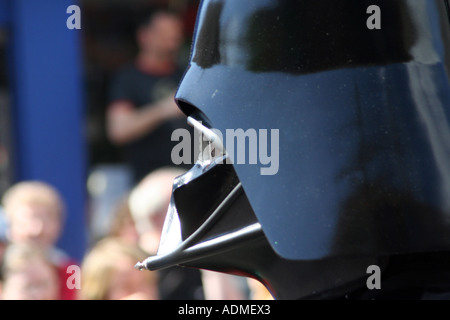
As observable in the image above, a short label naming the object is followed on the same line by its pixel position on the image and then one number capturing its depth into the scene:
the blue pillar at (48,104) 8.55
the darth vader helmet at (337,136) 2.29
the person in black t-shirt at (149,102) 7.90
